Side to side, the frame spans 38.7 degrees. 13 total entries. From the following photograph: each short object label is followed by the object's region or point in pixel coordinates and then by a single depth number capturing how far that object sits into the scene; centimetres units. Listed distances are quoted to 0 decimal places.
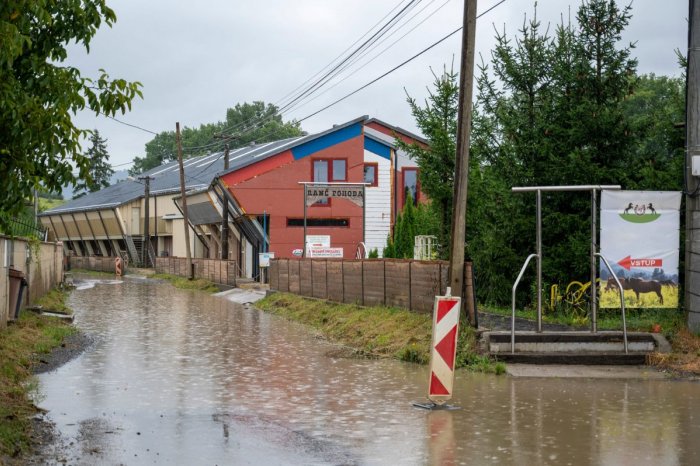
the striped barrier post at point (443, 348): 1222
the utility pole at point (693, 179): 1642
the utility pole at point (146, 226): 8062
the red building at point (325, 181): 5262
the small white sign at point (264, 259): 4759
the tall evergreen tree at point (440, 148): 2722
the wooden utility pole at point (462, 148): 1628
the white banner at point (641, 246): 1734
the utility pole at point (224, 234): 5468
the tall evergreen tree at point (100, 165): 13925
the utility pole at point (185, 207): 6304
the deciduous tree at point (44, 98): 951
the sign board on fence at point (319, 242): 4250
